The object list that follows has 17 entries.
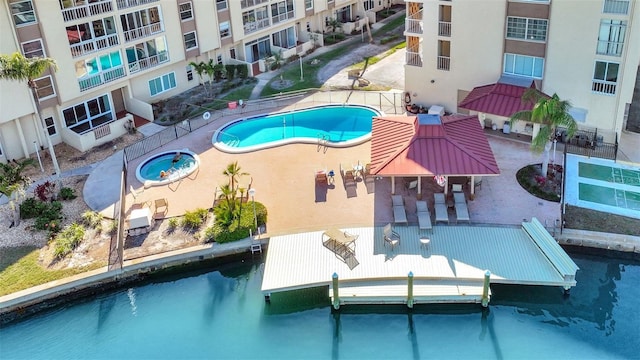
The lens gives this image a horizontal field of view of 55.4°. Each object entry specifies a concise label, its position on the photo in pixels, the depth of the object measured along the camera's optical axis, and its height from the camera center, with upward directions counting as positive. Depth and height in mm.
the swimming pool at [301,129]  44312 -13951
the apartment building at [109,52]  41031 -8210
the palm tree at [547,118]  35438 -11160
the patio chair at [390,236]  32781 -15654
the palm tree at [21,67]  35938 -6331
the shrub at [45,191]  38491 -14256
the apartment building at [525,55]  38678 -8925
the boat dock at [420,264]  30359 -16316
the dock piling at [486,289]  29575 -16819
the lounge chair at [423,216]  33875 -15356
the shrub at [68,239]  34125 -15344
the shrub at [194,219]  35625 -15171
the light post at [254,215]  34562 -15001
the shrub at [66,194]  38812 -14467
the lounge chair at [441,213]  34406 -15338
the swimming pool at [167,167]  40688 -14402
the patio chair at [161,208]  36688 -15024
